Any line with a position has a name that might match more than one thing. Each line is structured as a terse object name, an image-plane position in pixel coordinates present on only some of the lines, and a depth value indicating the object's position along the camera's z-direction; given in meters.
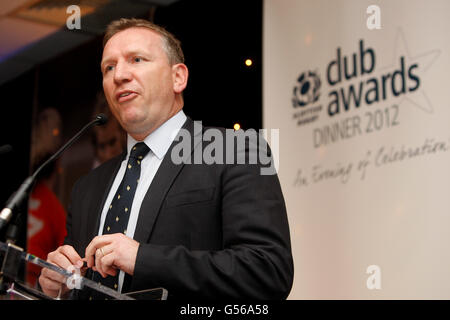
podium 1.29
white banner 3.04
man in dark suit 1.57
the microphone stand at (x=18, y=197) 1.35
